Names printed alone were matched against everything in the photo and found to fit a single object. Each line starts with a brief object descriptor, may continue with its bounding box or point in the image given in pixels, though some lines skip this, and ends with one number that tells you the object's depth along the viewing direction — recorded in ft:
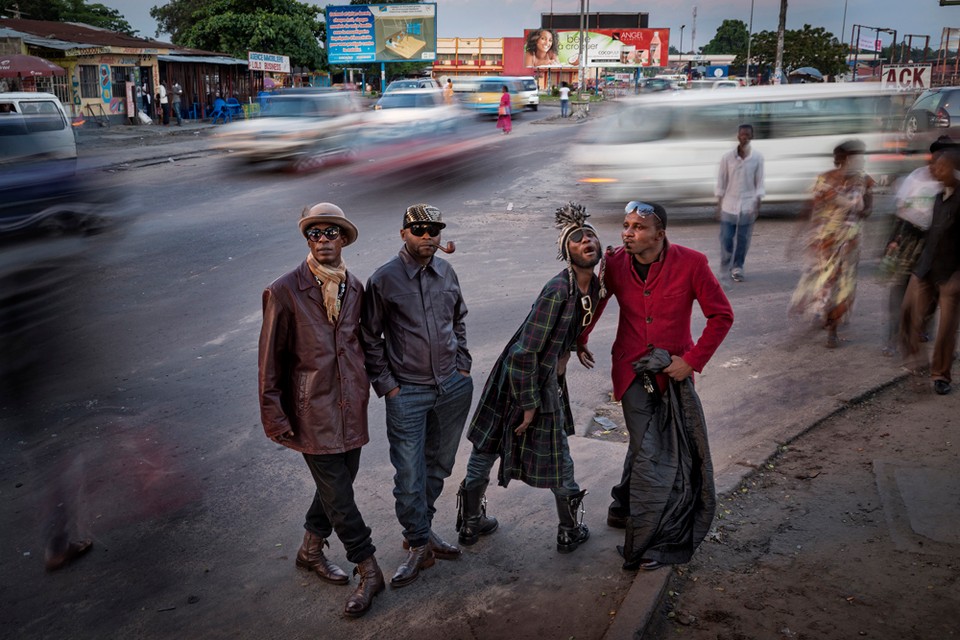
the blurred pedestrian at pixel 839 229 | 22.74
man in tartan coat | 12.03
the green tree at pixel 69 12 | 145.16
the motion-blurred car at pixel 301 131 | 58.23
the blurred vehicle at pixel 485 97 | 114.62
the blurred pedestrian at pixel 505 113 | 92.94
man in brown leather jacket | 11.32
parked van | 36.78
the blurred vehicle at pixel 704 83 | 107.37
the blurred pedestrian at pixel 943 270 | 18.19
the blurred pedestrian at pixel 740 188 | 27.78
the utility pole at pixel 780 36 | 119.03
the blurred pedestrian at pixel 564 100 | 120.37
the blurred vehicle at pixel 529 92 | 131.89
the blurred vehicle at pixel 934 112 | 61.77
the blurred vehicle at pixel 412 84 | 94.69
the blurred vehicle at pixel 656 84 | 123.62
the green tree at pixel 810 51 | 167.53
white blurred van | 38.86
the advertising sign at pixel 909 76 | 83.41
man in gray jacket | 12.05
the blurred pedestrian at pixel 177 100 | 109.60
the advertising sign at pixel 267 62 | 114.21
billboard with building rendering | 156.76
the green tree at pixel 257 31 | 139.13
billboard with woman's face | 225.56
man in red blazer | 12.08
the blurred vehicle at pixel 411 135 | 60.75
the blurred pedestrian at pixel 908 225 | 19.70
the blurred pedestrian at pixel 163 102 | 108.06
